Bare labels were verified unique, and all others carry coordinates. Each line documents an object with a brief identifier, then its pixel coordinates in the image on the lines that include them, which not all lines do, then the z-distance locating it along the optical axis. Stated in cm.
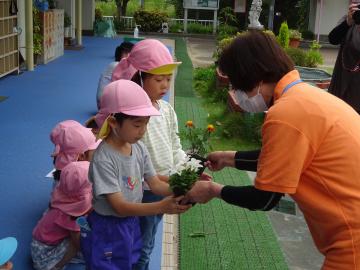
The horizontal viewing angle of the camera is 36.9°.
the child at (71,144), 364
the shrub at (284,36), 1065
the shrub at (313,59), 1105
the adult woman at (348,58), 438
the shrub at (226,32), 1304
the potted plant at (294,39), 1472
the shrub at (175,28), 2375
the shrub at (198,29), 2394
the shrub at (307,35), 2335
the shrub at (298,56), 1065
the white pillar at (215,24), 2406
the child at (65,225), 331
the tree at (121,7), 2391
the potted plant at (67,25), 1554
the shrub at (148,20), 2327
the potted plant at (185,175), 235
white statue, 1007
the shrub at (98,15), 2158
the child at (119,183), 241
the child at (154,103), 289
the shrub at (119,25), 2377
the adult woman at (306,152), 192
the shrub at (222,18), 2176
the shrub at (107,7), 2769
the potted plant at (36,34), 1170
